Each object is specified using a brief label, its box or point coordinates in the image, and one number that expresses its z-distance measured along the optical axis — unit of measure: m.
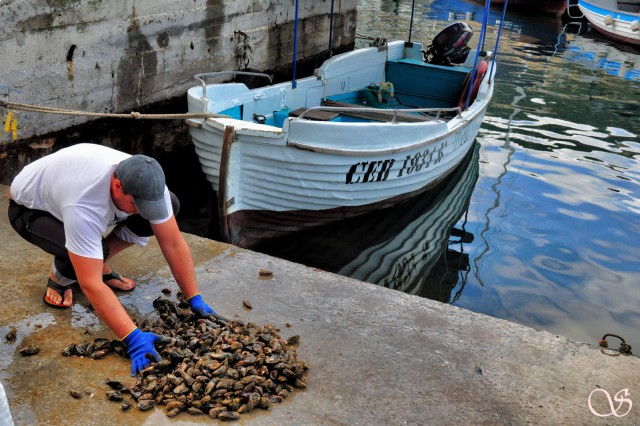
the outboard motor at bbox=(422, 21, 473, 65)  11.22
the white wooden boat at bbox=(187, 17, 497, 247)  6.51
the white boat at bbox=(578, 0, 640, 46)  22.69
